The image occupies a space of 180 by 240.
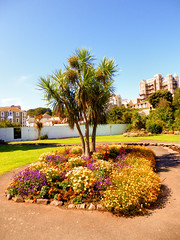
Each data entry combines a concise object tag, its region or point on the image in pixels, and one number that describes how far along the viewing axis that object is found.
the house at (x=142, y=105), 74.69
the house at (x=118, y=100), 109.07
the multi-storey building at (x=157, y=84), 114.75
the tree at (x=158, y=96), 64.99
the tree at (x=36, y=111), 121.47
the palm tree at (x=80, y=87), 8.59
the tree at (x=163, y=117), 34.19
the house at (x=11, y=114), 76.00
